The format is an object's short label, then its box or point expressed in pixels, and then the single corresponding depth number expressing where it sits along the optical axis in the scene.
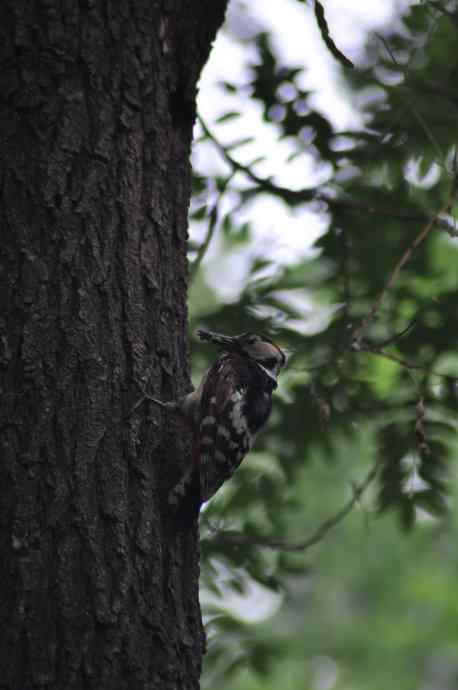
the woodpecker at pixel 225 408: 7.00
